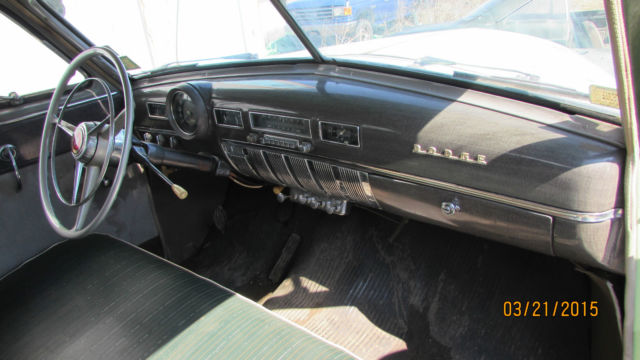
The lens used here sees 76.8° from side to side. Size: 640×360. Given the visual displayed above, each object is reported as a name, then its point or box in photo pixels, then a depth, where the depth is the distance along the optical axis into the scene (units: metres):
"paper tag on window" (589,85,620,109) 1.00
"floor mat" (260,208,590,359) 1.75
